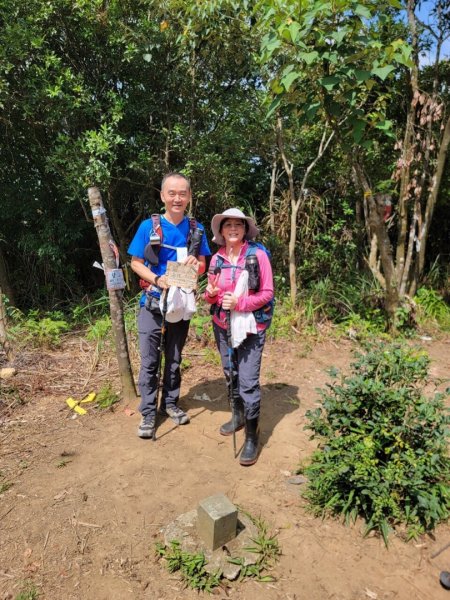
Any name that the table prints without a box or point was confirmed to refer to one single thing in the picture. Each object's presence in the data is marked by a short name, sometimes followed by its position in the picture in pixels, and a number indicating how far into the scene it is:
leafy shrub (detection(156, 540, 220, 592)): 2.00
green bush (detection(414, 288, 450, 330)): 6.15
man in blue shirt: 2.99
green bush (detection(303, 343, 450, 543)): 2.24
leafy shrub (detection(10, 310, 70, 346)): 5.08
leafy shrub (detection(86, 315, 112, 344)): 5.17
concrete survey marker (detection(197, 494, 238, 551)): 2.09
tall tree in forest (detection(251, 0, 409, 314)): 3.16
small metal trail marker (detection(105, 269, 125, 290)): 3.42
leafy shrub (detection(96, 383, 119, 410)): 3.78
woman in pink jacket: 2.81
